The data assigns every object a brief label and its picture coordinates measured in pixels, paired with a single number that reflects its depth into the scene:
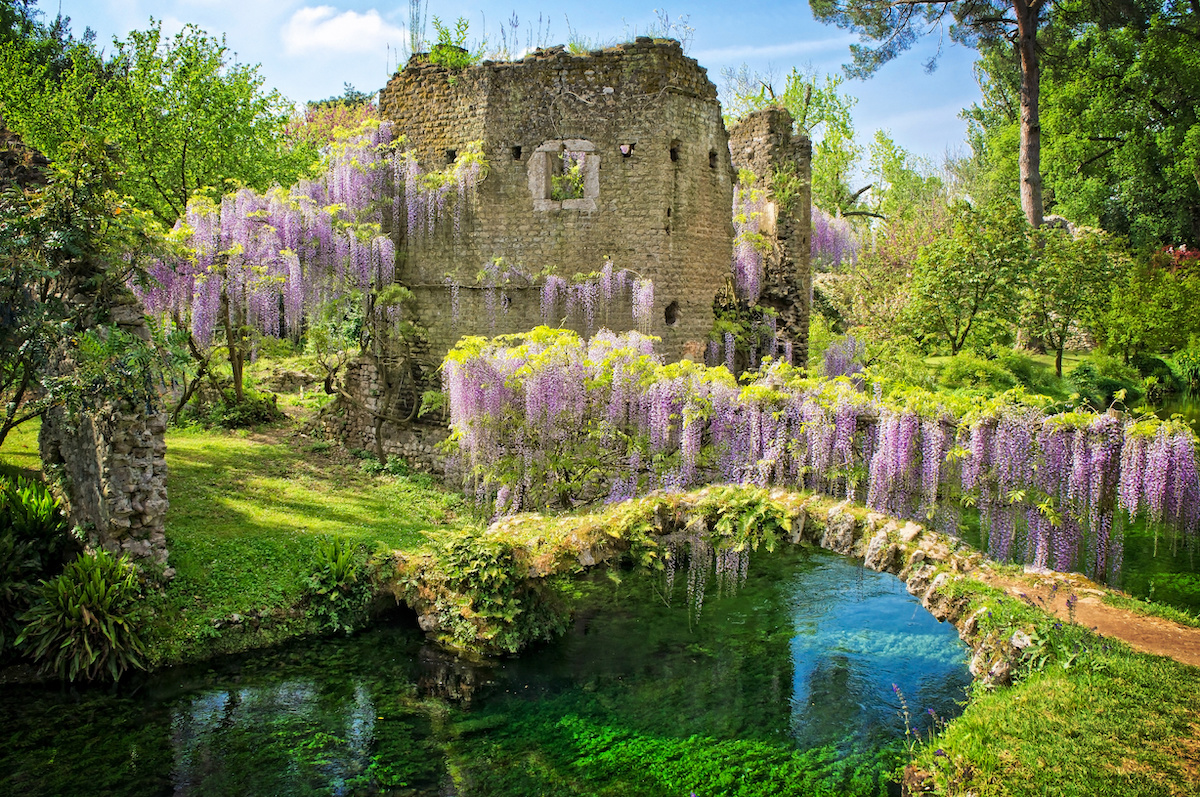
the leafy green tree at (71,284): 7.39
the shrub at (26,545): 7.67
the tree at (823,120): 27.31
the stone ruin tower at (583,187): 13.00
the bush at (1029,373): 14.86
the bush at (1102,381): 15.41
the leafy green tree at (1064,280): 15.99
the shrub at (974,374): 13.92
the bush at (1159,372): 17.44
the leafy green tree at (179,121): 15.59
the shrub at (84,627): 7.46
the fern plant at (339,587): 8.79
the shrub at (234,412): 14.71
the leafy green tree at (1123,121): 21.47
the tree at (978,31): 18.64
